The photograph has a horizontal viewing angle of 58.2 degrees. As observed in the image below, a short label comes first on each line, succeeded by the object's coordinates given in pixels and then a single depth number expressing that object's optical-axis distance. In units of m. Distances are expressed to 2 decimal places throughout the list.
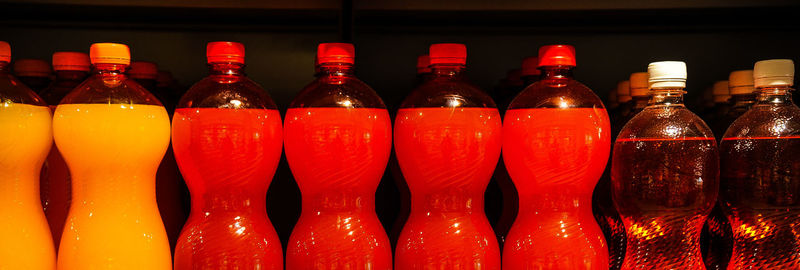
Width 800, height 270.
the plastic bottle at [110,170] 1.08
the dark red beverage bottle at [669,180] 1.15
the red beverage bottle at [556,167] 1.13
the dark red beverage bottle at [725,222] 1.28
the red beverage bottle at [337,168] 1.11
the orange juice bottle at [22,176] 1.08
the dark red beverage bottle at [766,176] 1.14
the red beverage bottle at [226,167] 1.10
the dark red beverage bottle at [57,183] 1.21
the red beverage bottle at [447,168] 1.13
